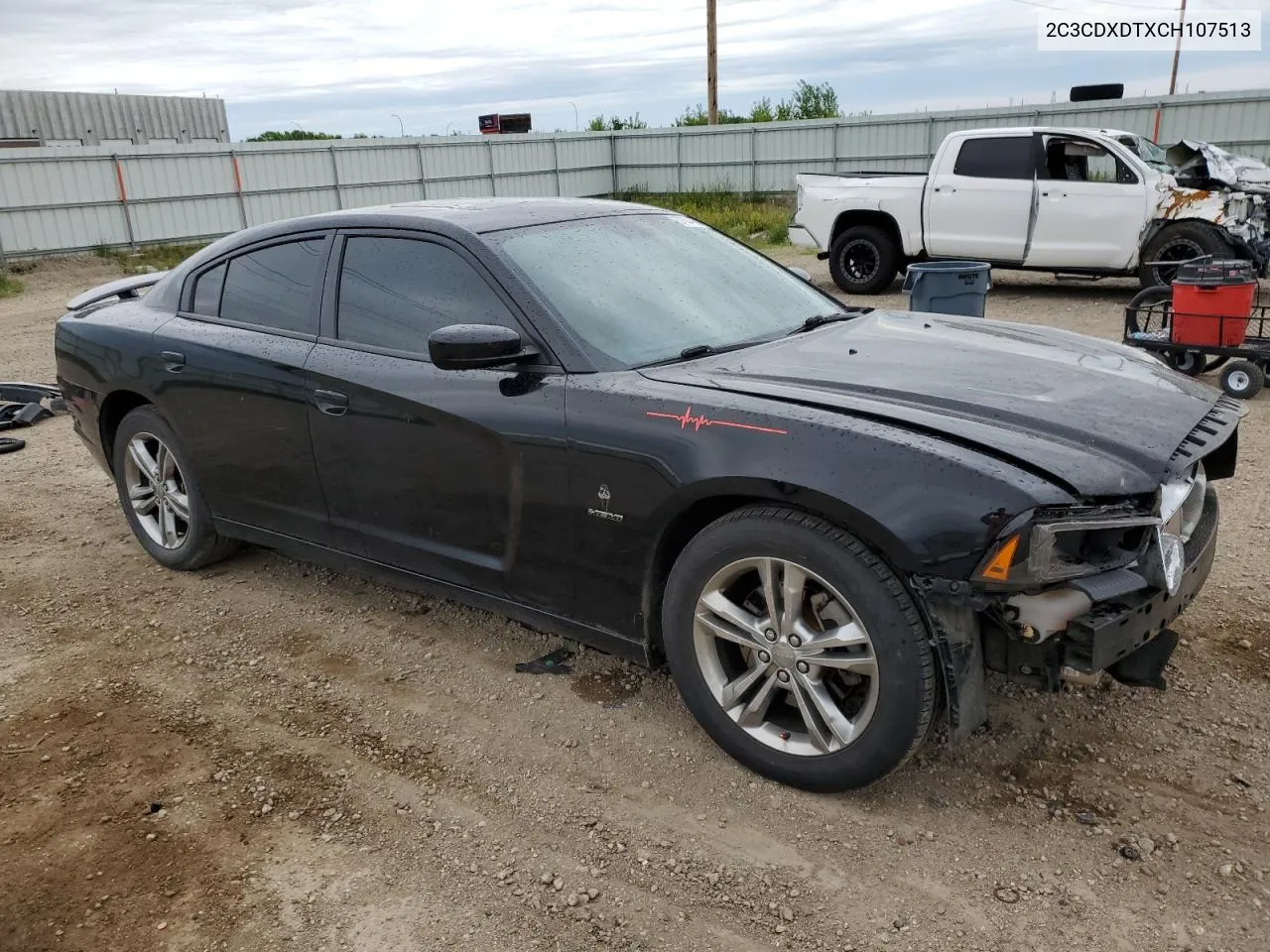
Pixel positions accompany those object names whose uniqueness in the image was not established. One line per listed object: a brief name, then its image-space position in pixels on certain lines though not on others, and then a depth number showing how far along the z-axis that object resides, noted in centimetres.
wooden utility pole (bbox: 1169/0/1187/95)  4058
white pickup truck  1098
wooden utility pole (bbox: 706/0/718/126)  2769
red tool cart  730
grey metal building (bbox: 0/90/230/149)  2998
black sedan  268
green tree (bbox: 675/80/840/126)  3859
